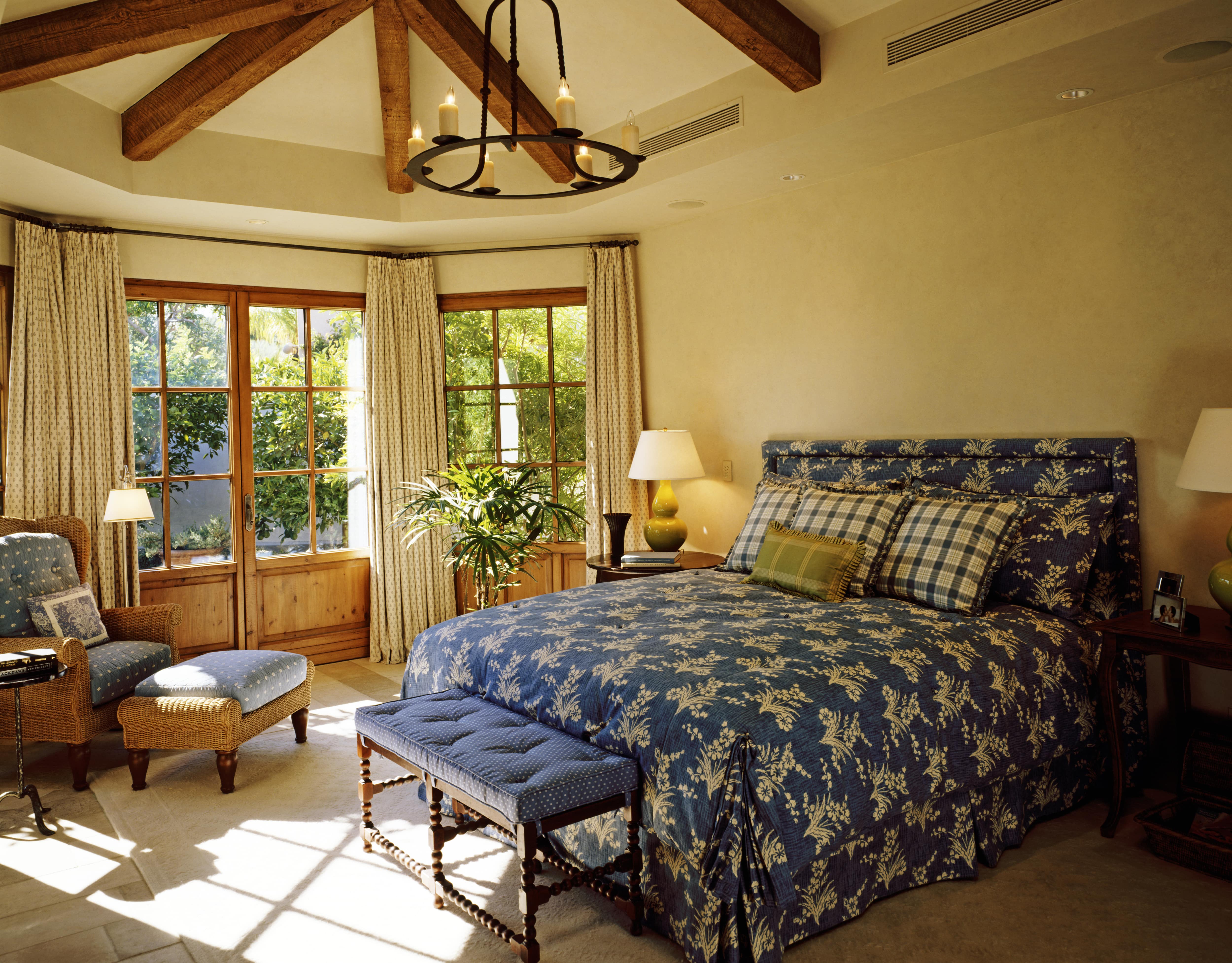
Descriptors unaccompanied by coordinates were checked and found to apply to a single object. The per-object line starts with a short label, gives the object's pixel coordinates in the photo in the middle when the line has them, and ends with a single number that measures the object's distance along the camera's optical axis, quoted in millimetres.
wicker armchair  3586
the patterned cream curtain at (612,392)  5559
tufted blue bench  2283
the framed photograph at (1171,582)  2869
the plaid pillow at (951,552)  3238
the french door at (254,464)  5199
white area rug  2492
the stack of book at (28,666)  3111
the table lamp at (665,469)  4941
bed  2221
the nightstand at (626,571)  4703
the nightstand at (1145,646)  2729
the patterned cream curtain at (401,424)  5645
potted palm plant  4934
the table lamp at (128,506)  4406
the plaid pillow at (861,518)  3539
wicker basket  2746
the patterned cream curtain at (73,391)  4578
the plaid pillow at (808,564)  3471
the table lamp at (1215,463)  2812
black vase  5012
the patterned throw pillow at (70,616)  3873
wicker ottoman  3570
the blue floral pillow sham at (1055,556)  3262
